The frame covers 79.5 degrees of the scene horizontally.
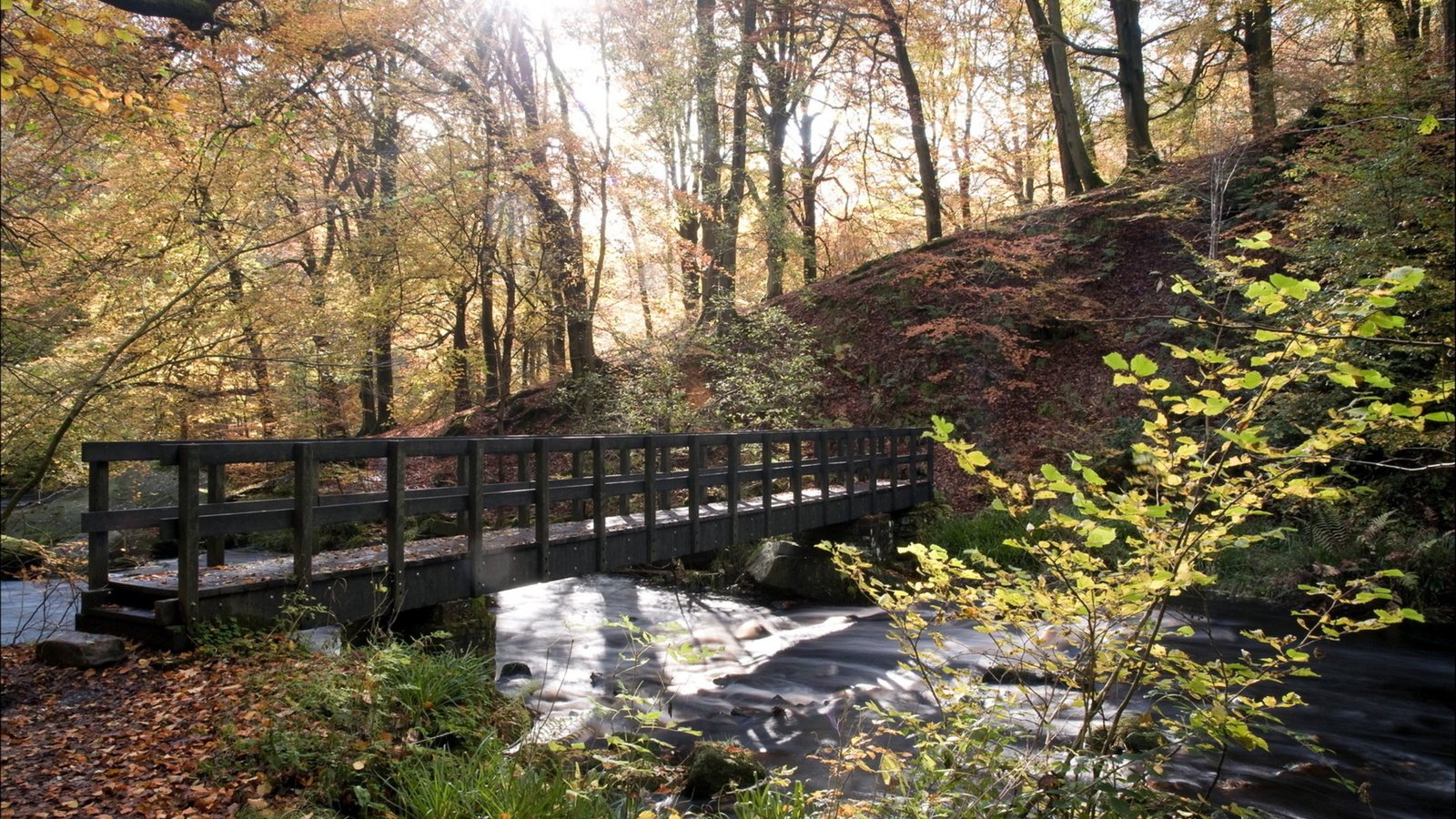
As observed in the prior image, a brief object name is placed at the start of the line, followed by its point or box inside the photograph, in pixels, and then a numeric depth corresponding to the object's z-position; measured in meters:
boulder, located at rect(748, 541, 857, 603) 12.30
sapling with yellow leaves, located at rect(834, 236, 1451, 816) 2.95
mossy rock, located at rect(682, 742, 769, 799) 5.62
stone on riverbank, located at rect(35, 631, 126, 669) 5.51
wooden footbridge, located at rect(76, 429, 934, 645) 5.40
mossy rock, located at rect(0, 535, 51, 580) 6.53
